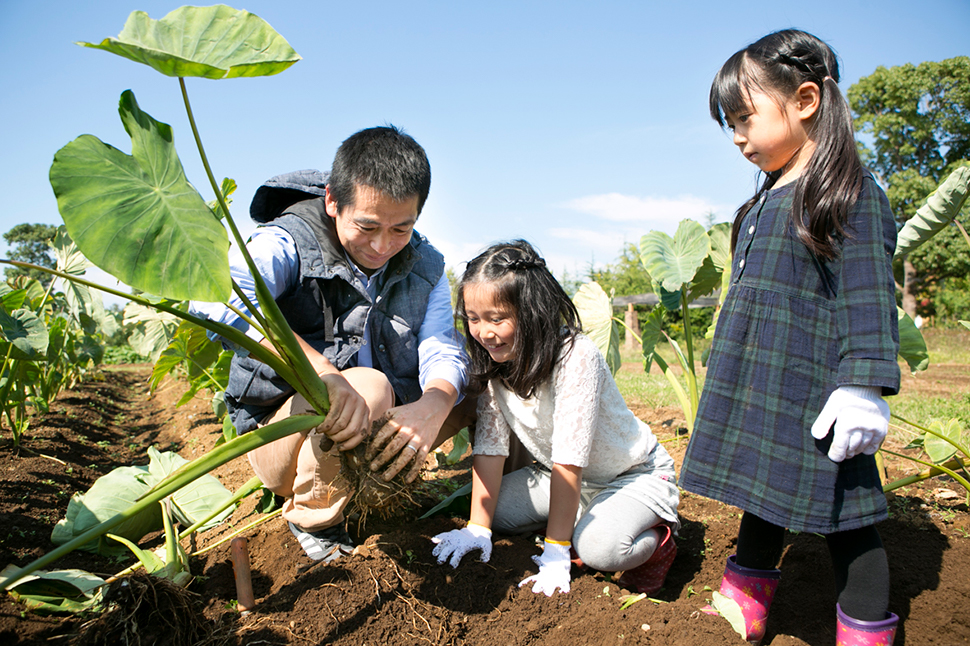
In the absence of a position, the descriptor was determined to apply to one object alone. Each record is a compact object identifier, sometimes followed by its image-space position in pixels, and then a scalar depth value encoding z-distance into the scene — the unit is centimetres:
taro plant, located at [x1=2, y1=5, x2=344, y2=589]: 92
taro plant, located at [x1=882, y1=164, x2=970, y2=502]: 151
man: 144
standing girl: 115
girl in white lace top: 152
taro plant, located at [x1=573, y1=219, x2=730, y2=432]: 233
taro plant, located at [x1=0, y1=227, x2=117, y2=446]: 222
